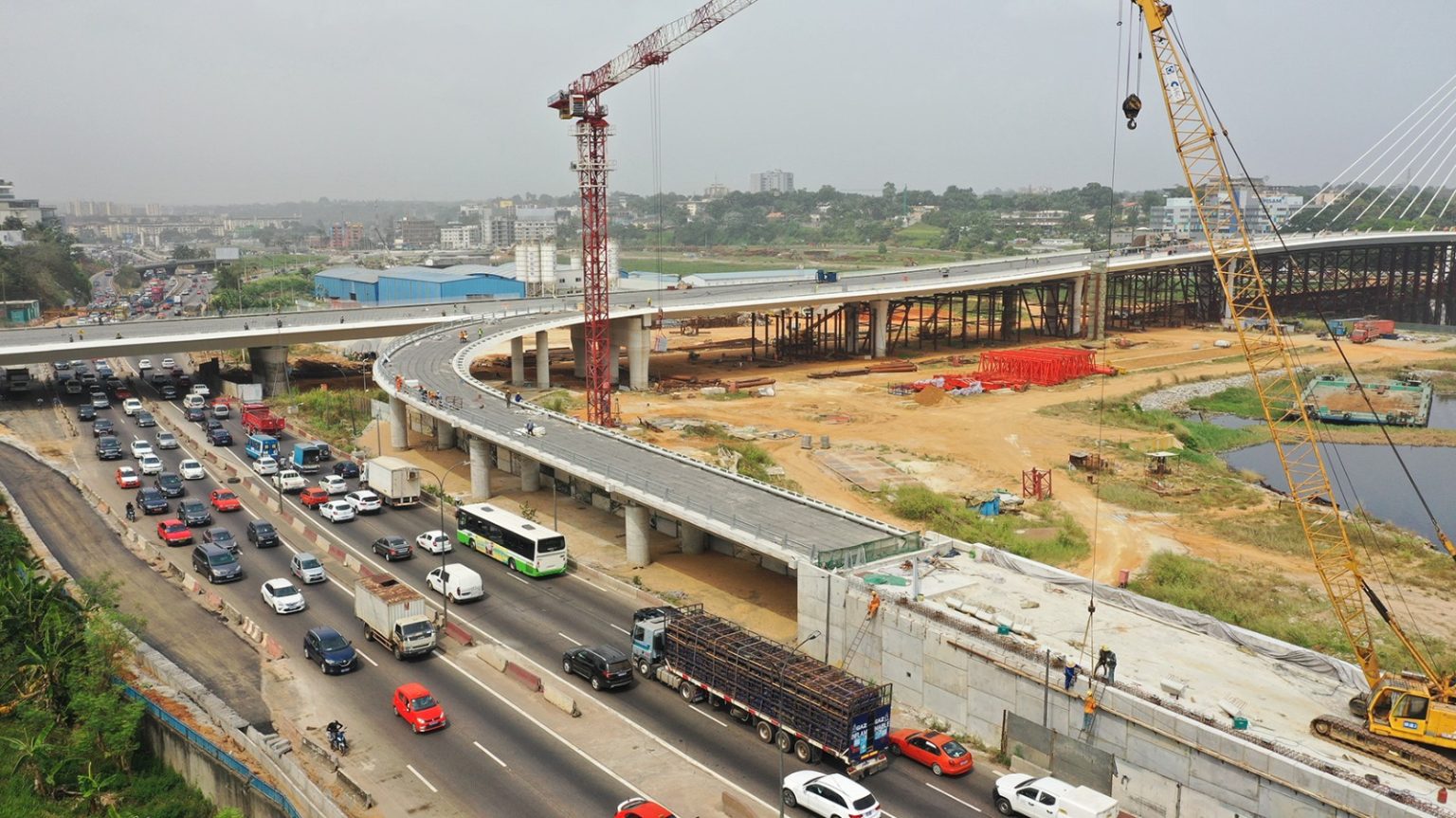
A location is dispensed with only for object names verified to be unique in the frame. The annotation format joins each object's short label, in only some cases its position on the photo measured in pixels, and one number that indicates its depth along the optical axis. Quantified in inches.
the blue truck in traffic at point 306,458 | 2780.5
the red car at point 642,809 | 1098.1
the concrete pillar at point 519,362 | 4055.1
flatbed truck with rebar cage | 1240.2
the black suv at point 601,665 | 1472.7
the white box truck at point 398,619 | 1569.9
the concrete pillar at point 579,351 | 4352.9
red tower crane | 3051.2
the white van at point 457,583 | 1814.7
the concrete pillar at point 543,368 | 4029.0
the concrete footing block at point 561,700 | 1409.9
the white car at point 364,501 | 2367.1
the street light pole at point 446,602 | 1697.8
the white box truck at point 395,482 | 2407.7
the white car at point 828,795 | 1117.7
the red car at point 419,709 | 1346.0
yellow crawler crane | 1103.6
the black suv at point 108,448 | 2888.8
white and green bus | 1945.1
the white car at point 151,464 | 2714.1
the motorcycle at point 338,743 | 1290.6
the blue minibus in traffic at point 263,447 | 2878.2
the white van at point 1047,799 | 1102.4
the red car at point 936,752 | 1248.2
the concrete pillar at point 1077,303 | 5595.5
